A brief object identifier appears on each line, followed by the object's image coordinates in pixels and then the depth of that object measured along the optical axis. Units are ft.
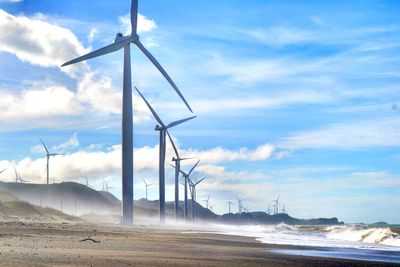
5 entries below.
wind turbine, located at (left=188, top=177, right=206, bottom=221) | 517.10
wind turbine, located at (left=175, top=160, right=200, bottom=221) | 481.75
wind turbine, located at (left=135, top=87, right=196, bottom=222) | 315.58
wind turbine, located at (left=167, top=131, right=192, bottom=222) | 406.41
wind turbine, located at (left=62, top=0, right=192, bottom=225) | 203.41
